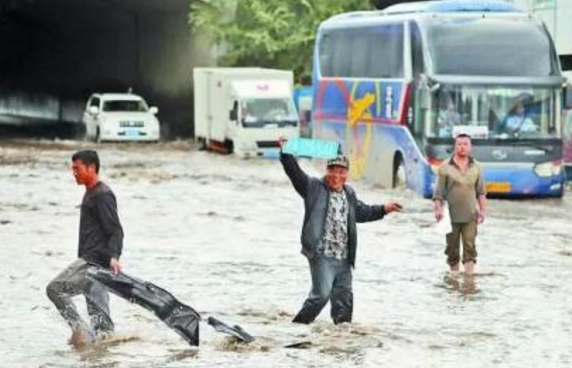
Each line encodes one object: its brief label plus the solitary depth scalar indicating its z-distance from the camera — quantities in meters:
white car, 47.91
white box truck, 41.88
